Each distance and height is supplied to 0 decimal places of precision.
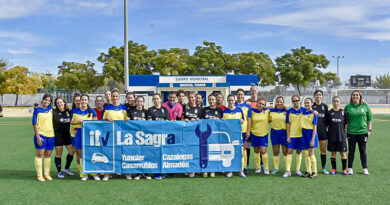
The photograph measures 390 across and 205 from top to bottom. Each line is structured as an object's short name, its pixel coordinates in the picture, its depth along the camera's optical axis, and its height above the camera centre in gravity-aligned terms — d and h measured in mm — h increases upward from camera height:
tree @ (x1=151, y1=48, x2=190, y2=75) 37312 +3733
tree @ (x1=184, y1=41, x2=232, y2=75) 38344 +4110
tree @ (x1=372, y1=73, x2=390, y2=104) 68062 +3096
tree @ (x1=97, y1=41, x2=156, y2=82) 37750 +4107
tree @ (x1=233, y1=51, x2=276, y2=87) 38625 +3450
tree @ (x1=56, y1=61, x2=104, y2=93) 39500 +2147
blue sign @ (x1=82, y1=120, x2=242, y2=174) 5785 -965
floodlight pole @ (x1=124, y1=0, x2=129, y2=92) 15215 +1731
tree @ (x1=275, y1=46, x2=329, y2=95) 39094 +3425
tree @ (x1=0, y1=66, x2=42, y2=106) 40719 +1584
